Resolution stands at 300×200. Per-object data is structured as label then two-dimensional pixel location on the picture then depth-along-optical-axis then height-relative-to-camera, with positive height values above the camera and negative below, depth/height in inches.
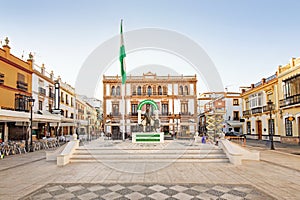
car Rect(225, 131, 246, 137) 1268.5 -99.2
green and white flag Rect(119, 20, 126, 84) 644.7 +175.7
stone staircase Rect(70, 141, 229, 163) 402.9 -69.8
